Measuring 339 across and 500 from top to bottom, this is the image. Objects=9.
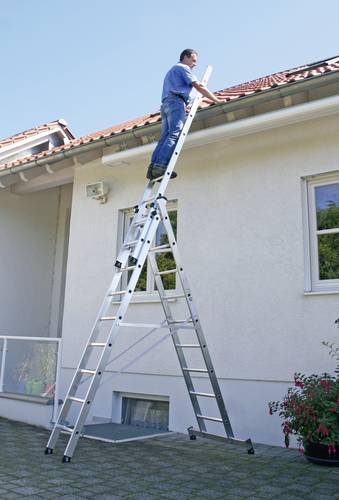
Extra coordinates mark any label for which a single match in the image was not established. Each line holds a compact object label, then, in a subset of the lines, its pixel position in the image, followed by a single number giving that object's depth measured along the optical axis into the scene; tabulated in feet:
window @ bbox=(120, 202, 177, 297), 22.80
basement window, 21.61
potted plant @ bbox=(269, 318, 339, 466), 14.66
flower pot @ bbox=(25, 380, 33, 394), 22.23
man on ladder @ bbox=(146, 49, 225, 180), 17.62
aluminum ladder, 14.51
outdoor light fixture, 24.88
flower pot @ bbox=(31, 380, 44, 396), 21.73
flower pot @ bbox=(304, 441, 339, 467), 14.67
